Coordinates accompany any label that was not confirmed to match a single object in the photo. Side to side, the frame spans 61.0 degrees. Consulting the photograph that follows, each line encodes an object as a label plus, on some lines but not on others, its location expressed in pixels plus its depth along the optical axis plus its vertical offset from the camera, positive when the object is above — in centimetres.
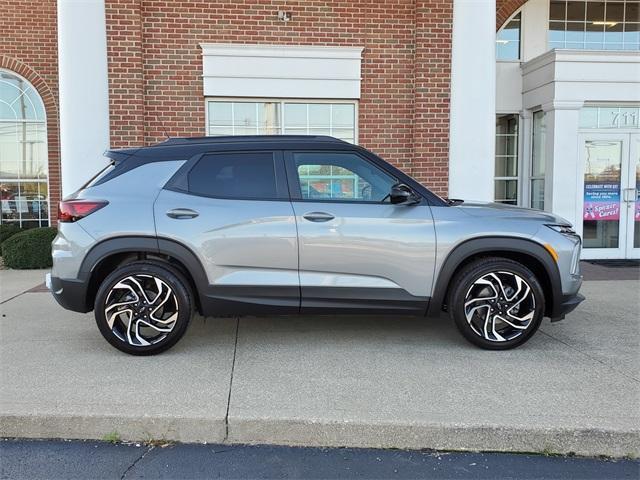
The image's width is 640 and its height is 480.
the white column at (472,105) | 795 +123
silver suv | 444 -50
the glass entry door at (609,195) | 962 -11
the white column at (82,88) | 746 +138
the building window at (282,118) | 834 +109
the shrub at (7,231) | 996 -81
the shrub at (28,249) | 899 -102
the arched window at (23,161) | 1055 +51
